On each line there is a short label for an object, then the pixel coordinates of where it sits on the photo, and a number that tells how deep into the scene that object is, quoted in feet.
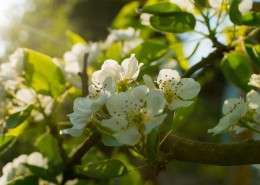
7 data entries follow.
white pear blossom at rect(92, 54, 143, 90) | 1.23
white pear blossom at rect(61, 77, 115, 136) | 1.19
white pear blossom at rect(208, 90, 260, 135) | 1.29
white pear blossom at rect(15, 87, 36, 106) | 1.56
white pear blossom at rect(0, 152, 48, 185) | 1.55
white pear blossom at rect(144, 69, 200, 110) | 1.26
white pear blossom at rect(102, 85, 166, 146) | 1.18
